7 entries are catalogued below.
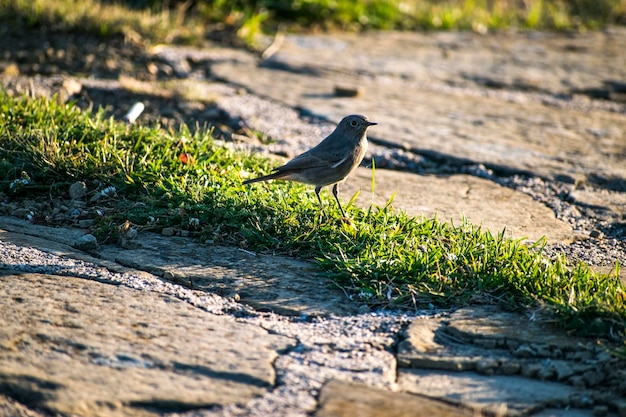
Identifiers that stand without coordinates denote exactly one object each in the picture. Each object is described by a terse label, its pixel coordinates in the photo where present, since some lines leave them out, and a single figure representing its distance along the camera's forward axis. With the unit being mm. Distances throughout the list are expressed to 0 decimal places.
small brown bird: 9055
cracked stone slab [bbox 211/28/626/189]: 11391
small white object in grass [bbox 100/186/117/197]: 8617
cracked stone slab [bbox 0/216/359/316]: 6777
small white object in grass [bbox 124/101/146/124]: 10814
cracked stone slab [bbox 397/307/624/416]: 5453
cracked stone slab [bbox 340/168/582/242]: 8914
